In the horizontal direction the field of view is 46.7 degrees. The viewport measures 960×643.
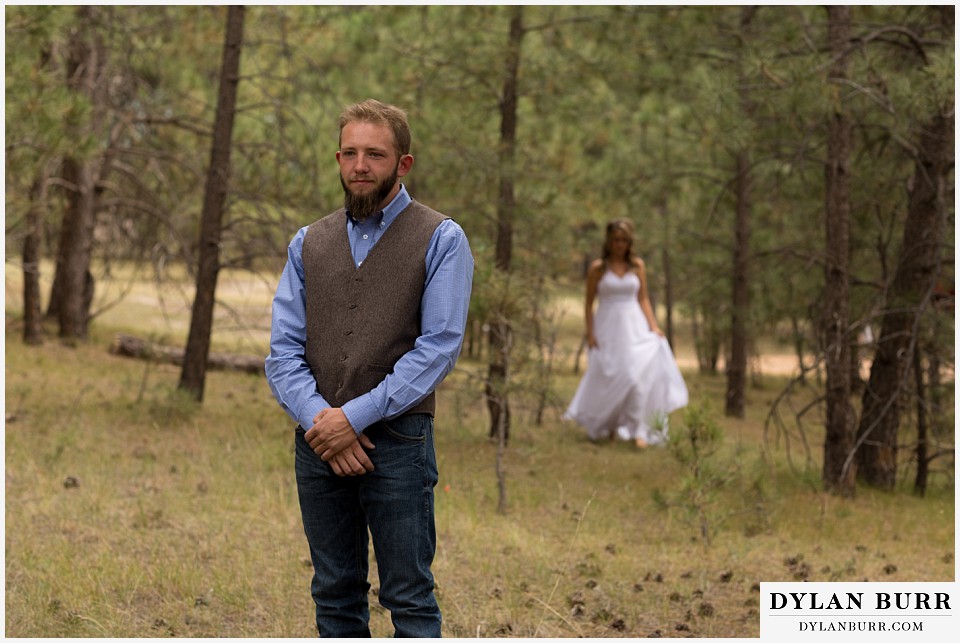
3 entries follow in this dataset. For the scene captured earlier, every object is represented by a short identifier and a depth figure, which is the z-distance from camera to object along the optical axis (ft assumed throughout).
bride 35.42
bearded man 10.70
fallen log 47.24
